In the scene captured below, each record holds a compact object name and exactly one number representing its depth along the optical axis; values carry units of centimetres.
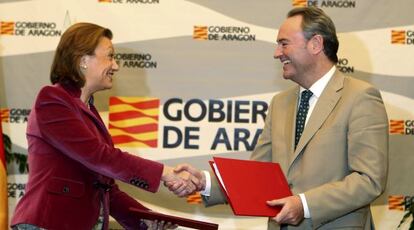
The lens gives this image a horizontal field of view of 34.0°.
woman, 292
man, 287
